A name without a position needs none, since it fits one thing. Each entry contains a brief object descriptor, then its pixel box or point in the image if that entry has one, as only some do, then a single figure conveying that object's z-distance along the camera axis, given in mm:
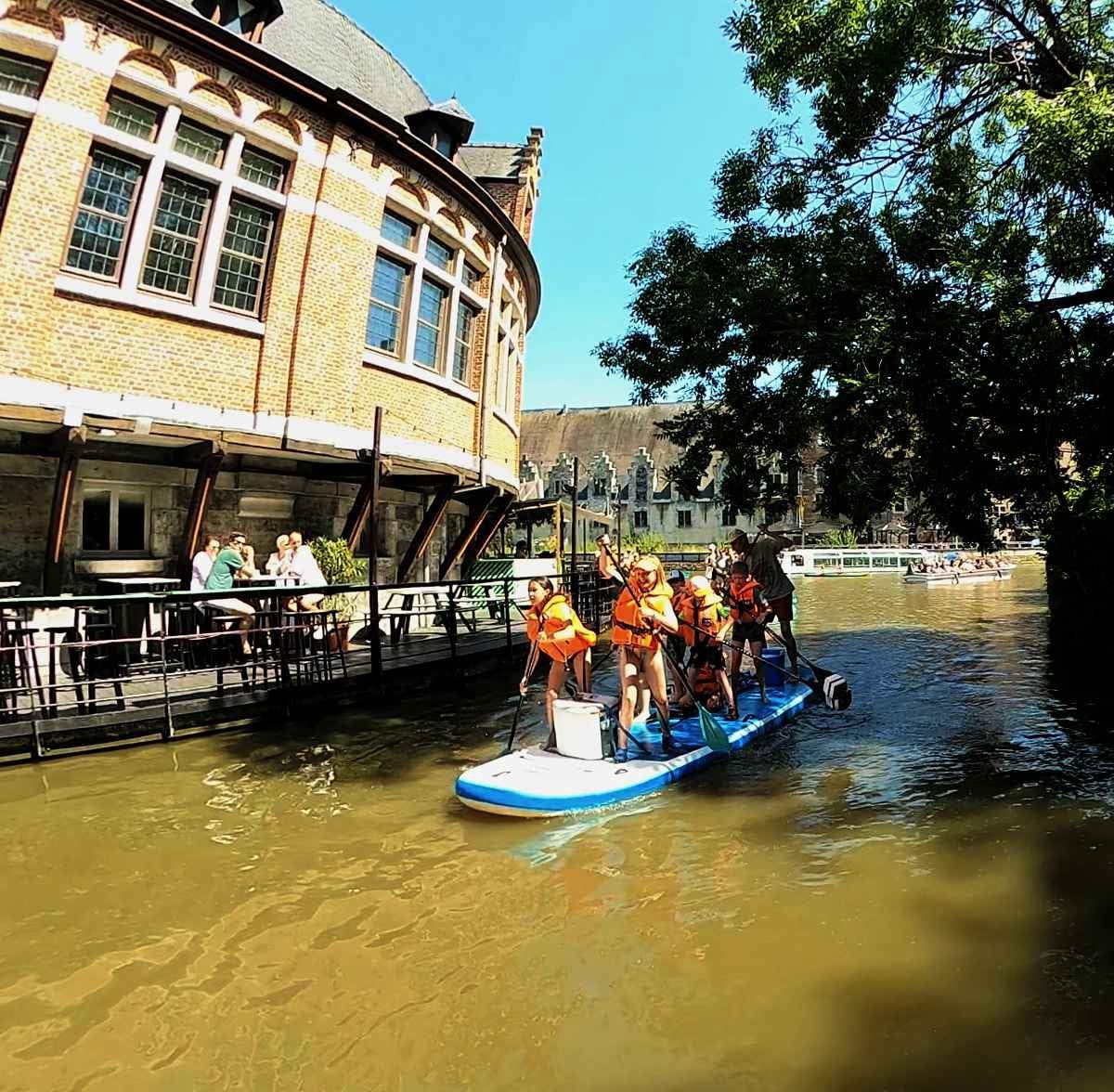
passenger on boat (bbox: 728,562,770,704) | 9781
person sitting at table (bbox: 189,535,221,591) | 10797
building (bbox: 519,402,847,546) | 67750
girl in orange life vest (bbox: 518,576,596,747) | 7867
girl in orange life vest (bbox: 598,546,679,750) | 7500
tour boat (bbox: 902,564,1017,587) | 39219
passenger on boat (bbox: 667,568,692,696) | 8828
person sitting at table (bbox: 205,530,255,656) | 9625
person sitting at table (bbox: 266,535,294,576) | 11844
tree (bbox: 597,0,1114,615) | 8734
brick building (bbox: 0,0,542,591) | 10586
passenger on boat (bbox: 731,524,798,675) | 11062
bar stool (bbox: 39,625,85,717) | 7490
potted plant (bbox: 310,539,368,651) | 12883
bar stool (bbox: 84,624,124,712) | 7749
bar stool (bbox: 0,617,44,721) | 7402
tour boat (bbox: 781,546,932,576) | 50938
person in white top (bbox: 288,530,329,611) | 11680
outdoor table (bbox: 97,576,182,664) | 9336
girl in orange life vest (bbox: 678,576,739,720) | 8570
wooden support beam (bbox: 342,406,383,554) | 13827
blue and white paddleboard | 6102
